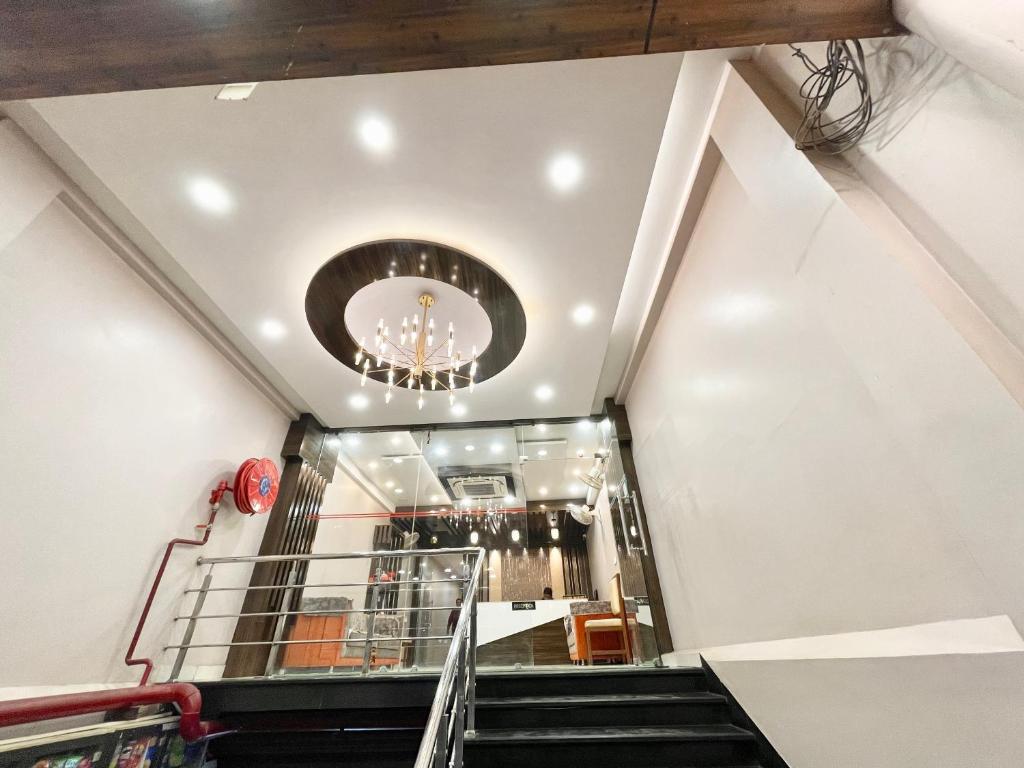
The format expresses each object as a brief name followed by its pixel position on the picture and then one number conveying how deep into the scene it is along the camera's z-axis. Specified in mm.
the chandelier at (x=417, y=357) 3539
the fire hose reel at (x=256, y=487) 3738
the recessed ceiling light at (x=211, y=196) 2434
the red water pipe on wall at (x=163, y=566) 2738
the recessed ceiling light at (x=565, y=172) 2412
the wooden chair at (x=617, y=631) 4332
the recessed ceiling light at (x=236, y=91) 1809
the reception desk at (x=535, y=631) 3922
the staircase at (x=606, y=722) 2174
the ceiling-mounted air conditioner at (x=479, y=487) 5145
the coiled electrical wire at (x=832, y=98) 1429
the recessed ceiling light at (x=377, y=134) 2225
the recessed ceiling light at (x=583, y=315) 3420
